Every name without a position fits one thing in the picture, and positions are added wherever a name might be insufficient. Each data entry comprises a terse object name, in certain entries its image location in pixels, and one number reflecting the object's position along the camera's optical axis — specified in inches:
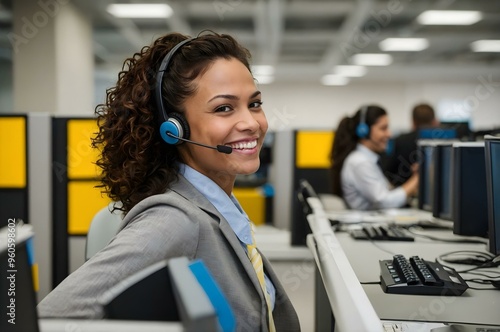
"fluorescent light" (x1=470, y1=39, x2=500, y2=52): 259.6
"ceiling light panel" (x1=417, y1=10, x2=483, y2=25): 195.8
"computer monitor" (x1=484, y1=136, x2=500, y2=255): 46.2
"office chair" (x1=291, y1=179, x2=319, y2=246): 95.2
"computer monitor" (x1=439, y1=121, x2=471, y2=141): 118.5
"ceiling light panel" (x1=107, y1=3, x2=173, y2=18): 188.2
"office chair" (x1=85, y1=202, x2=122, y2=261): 51.2
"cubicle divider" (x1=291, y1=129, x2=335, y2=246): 121.6
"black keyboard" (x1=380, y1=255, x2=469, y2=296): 43.6
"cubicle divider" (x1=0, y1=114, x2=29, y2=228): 100.8
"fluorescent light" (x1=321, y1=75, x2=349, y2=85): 403.5
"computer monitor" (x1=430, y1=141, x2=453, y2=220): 74.5
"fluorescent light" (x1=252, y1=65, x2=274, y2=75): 357.7
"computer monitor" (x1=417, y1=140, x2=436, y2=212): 87.7
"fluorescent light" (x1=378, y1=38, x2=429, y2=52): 255.4
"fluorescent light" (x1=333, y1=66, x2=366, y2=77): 354.3
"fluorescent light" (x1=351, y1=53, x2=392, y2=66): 306.2
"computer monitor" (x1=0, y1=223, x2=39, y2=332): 17.0
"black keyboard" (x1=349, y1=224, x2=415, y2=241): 68.4
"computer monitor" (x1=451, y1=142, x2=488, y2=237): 59.4
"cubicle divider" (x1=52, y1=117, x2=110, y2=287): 101.4
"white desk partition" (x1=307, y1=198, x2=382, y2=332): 28.8
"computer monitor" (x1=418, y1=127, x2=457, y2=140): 119.2
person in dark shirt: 138.3
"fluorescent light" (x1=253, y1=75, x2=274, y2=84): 410.0
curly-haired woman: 34.5
